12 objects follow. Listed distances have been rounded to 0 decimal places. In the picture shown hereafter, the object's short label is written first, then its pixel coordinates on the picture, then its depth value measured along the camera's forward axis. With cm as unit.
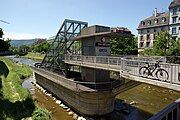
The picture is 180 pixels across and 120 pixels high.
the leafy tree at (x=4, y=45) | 3666
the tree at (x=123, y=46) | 3428
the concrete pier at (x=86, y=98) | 1385
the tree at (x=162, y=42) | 3041
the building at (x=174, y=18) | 3783
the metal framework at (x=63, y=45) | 2088
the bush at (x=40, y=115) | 1115
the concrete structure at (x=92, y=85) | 1399
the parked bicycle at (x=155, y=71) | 823
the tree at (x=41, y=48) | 8645
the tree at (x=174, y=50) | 2620
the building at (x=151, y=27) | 4159
